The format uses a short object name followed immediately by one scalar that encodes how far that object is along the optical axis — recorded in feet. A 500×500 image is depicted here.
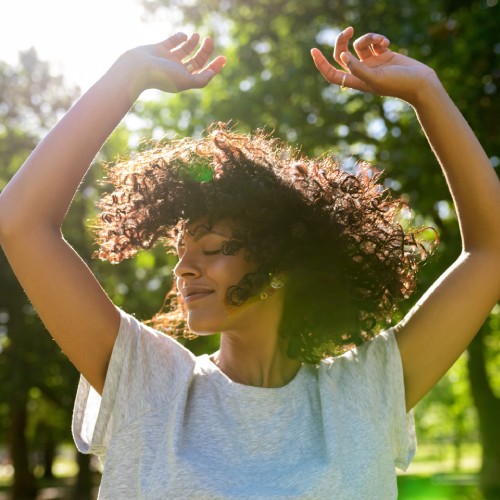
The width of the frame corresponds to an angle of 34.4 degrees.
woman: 6.95
